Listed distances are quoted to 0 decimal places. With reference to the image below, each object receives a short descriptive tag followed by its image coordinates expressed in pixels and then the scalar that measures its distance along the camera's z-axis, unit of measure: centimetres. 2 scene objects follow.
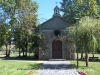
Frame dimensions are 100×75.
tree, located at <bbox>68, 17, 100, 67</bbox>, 1280
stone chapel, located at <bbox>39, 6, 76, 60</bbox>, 2170
